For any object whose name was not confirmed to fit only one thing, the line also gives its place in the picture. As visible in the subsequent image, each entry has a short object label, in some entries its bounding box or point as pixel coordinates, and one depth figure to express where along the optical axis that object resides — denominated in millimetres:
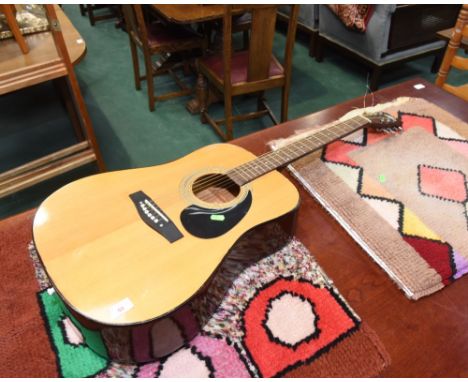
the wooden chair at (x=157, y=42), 2264
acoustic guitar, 640
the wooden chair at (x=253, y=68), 1744
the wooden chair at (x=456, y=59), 1364
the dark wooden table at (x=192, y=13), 2027
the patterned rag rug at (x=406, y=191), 835
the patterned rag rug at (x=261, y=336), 685
